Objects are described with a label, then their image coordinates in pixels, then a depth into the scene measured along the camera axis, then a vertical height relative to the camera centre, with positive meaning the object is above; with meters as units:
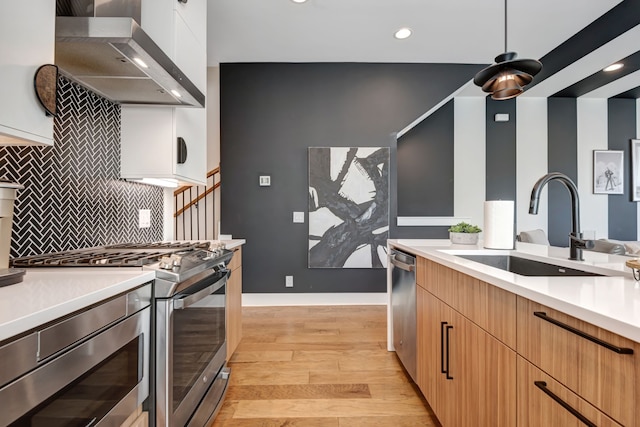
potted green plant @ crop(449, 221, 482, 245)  2.13 -0.13
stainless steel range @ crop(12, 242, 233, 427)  1.19 -0.46
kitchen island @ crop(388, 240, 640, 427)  0.63 -0.34
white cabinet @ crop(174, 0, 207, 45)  1.99 +1.30
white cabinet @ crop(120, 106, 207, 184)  2.01 +0.44
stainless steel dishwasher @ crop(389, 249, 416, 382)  2.05 -0.64
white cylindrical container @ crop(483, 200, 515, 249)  1.78 -0.05
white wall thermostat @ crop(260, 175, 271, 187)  3.96 +0.41
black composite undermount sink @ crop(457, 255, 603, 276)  1.35 -0.25
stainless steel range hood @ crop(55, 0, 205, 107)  1.24 +0.68
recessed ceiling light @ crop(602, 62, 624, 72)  3.73 +1.73
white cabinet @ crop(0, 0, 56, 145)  0.92 +0.45
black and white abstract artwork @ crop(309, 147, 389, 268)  3.91 +0.09
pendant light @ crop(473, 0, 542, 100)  1.83 +0.83
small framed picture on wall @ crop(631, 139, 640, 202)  4.73 +0.66
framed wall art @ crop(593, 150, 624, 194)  4.75 +0.62
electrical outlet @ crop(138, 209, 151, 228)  2.25 -0.03
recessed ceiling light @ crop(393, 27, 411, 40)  3.29 +1.87
